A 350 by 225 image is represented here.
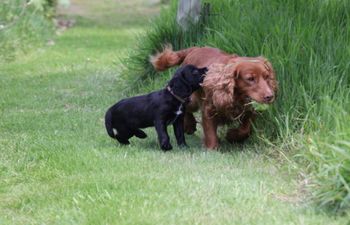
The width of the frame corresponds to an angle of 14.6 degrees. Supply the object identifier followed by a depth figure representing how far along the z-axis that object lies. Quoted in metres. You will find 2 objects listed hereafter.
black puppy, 11.92
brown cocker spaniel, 11.42
